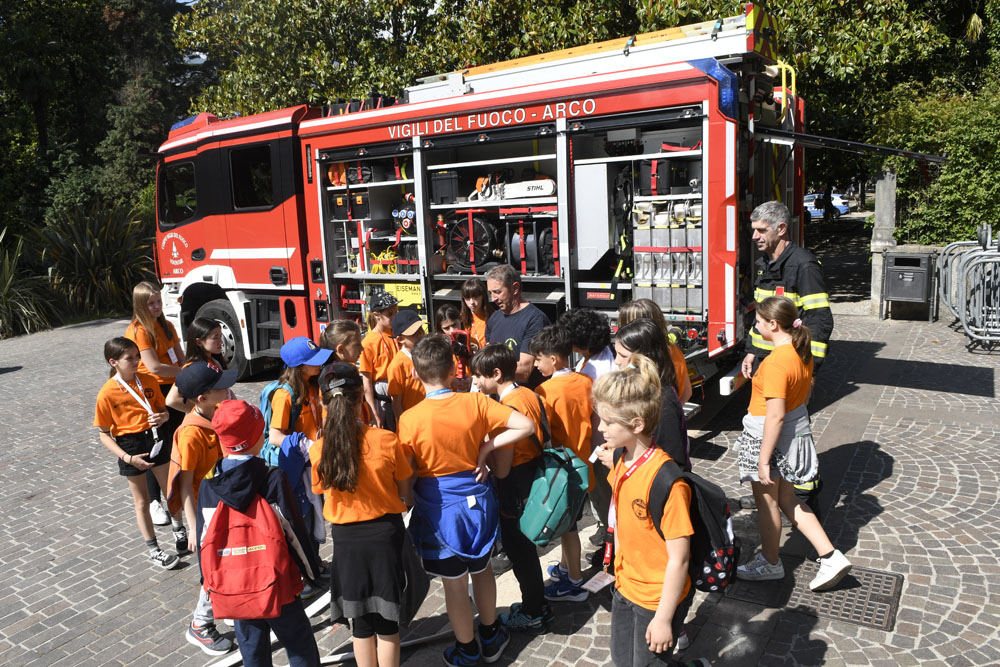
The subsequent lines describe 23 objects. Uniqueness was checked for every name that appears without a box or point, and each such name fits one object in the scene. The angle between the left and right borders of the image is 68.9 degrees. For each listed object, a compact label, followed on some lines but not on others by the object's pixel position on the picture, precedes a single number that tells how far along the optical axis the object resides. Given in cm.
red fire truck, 605
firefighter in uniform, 485
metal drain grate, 382
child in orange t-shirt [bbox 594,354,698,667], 256
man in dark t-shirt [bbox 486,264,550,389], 509
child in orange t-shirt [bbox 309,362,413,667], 306
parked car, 3078
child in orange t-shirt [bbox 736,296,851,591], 378
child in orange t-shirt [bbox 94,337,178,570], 475
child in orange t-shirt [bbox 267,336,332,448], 402
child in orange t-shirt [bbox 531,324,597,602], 378
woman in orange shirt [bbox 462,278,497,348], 582
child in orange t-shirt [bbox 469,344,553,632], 354
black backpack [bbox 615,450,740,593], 263
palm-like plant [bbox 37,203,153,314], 1630
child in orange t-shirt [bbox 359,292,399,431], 539
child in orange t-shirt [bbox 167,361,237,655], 386
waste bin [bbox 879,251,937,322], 1052
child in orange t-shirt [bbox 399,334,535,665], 326
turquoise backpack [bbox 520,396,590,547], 353
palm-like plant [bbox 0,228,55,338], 1522
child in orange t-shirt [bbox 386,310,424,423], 515
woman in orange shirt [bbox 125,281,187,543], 516
